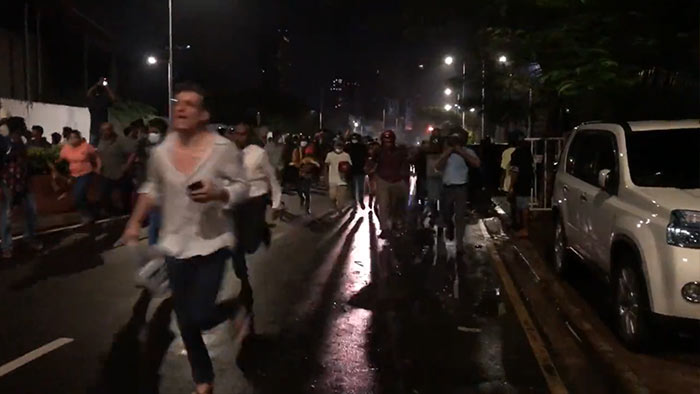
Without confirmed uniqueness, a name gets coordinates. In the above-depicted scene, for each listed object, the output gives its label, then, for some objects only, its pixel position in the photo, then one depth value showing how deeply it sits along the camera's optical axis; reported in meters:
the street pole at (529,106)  20.66
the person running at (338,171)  16.36
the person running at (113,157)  14.71
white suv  6.21
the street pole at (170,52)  30.27
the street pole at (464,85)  22.86
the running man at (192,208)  4.76
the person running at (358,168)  16.97
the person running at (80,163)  13.57
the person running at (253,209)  8.10
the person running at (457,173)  11.88
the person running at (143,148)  15.20
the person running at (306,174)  17.83
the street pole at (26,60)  29.33
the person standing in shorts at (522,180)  14.16
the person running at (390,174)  13.34
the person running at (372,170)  14.04
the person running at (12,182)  10.70
